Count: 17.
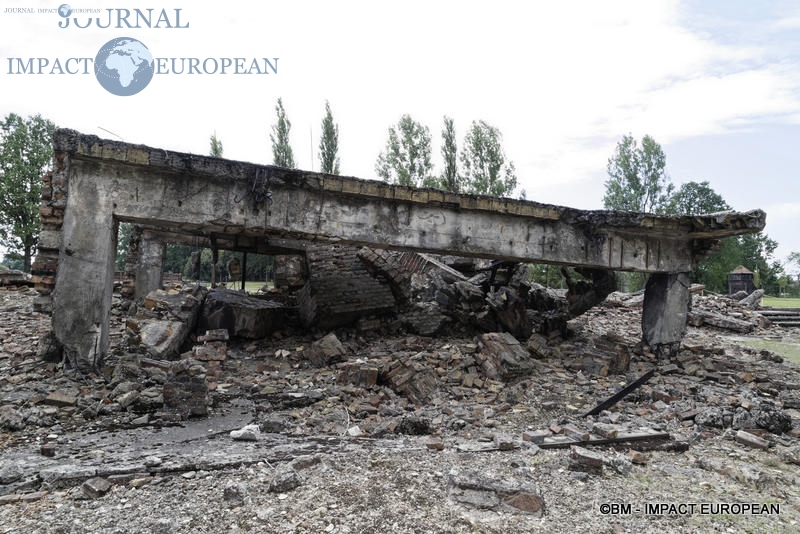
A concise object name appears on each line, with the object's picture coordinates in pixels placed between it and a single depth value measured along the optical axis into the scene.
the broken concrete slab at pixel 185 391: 3.96
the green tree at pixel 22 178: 20.61
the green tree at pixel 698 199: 35.78
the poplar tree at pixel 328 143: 26.03
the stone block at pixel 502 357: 5.67
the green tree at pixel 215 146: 26.80
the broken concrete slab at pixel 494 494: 2.51
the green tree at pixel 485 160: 26.14
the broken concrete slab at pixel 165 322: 5.65
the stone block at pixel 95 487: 2.51
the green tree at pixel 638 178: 29.14
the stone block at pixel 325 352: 6.13
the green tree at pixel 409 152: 27.08
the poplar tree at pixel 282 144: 26.56
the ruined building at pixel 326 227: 4.48
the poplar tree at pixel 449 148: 26.59
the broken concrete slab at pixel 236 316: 7.23
